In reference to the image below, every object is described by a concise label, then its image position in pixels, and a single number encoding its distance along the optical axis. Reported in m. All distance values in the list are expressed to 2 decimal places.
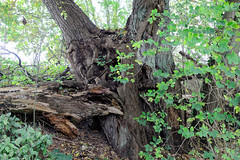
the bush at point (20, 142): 1.75
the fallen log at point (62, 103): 2.62
